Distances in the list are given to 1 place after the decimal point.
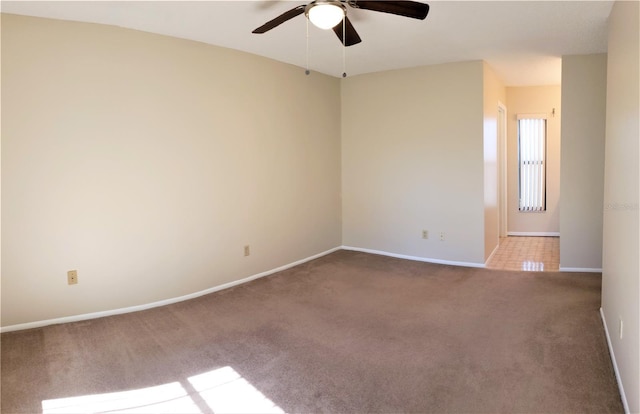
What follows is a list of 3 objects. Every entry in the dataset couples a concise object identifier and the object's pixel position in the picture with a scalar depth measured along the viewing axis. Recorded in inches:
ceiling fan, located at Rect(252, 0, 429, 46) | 91.9
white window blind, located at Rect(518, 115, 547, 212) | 260.5
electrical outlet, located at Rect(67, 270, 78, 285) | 128.4
